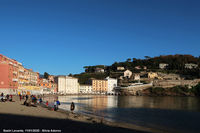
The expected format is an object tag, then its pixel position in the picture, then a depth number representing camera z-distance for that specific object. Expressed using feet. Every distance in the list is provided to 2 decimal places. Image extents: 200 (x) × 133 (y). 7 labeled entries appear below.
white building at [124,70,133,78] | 598.22
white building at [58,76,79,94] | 465.67
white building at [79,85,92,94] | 513.04
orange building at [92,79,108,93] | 538.47
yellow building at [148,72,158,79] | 548.06
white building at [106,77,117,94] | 559.79
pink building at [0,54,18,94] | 246.88
